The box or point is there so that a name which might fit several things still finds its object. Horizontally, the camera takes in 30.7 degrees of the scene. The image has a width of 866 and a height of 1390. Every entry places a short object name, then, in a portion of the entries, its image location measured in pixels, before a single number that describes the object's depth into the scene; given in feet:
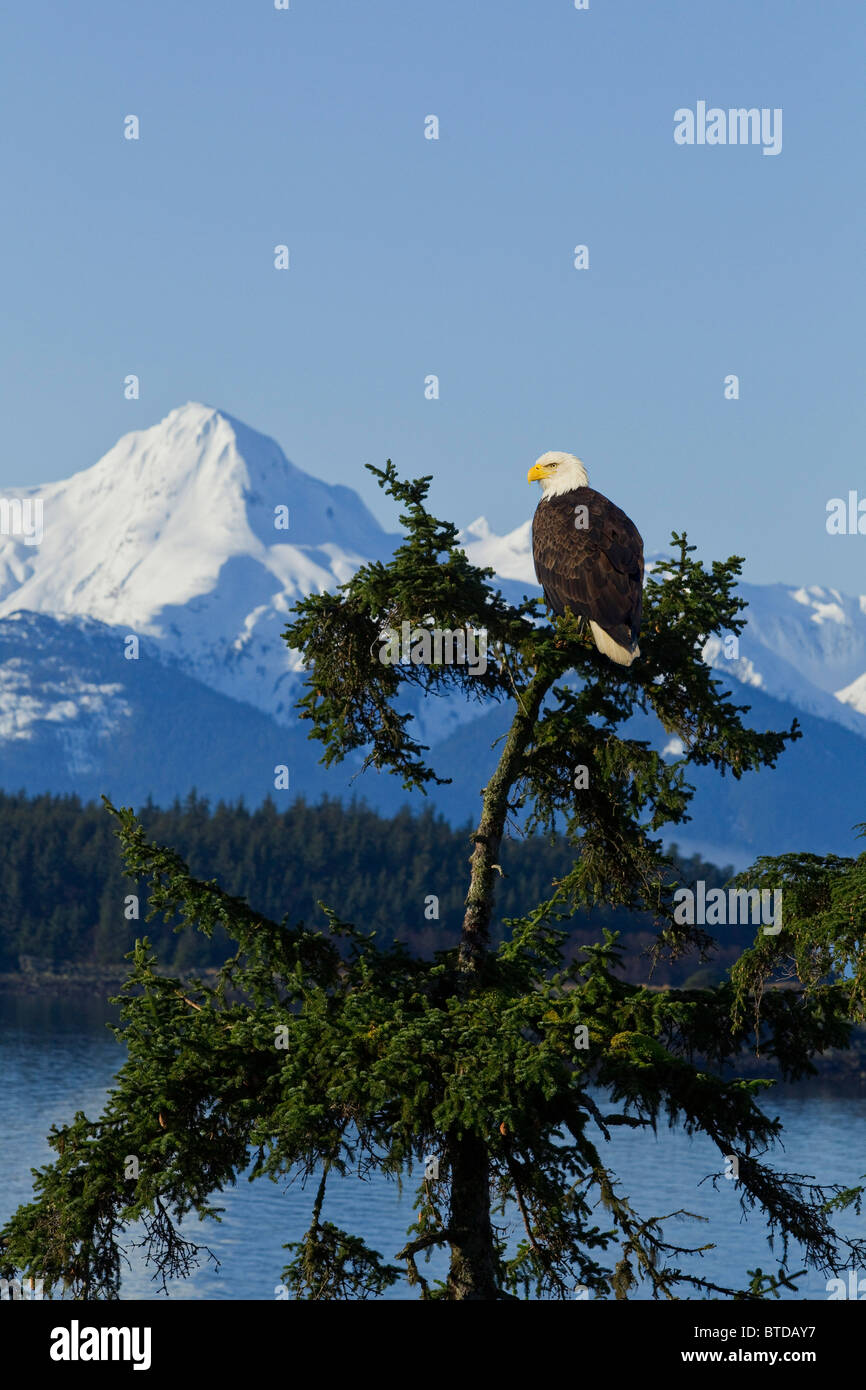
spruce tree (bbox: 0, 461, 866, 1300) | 43.80
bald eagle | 49.65
